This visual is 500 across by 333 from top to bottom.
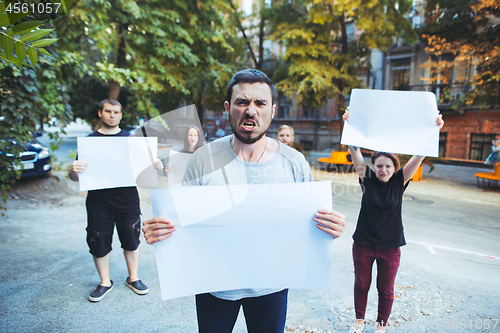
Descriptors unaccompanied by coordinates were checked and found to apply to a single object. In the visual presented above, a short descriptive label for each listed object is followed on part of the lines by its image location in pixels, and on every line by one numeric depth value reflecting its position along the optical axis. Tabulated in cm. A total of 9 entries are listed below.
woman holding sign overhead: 255
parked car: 746
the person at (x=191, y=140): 350
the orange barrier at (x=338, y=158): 1200
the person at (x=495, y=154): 1040
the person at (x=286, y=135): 387
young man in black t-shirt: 299
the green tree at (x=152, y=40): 587
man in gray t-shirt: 155
